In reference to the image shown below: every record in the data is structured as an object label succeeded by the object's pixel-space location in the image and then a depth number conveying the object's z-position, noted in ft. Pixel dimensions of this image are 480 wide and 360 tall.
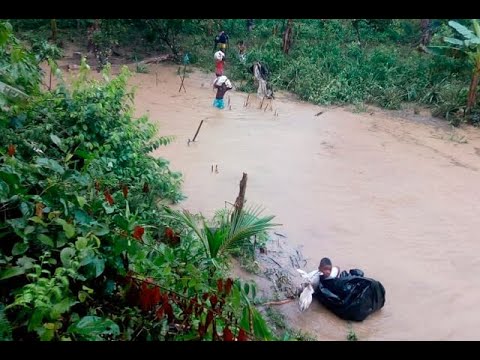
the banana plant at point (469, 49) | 37.52
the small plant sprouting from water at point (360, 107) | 41.45
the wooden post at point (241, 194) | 17.21
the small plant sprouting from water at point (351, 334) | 15.70
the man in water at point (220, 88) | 36.50
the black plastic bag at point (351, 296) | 16.43
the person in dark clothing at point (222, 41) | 46.42
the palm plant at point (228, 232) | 12.43
